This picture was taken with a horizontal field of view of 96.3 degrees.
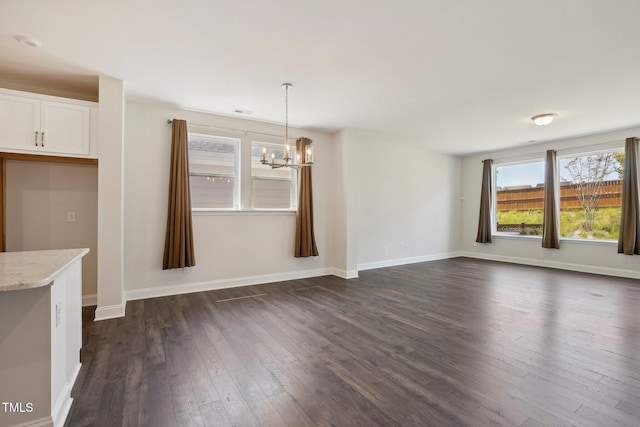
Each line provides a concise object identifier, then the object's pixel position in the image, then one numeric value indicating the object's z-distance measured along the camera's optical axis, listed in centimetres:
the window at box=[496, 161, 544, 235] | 701
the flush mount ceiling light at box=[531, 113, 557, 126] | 470
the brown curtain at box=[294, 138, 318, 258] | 541
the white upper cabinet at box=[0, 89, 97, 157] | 311
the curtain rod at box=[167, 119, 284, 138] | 461
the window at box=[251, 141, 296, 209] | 518
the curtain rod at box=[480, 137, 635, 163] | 583
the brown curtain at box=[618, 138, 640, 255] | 544
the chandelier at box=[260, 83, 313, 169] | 363
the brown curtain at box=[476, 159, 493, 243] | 768
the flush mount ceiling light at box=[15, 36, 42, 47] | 267
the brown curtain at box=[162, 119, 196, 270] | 427
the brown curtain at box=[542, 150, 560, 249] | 652
